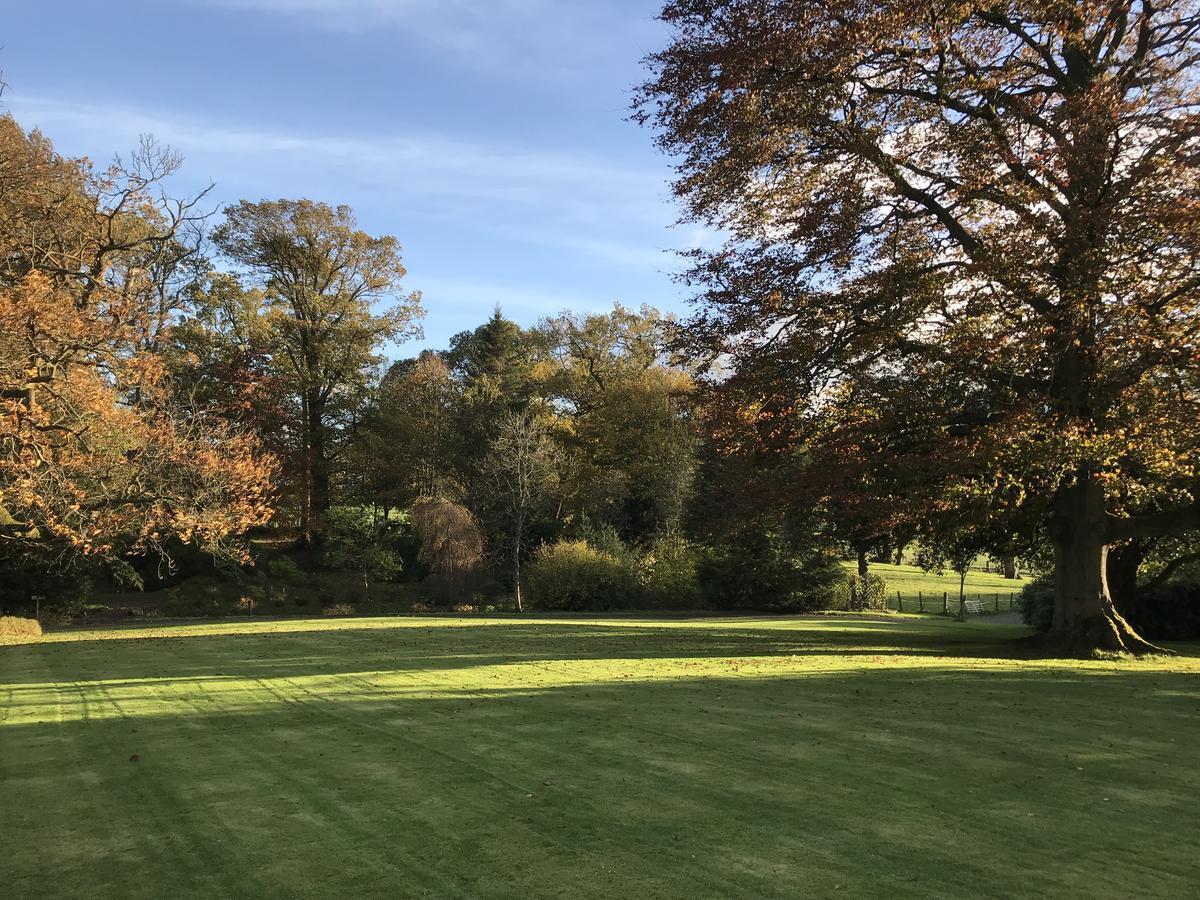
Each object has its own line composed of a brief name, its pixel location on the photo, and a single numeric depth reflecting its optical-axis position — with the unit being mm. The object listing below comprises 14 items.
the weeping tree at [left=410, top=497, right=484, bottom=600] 35594
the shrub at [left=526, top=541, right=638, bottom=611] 34469
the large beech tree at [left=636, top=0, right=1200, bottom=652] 12977
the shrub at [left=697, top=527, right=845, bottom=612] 34406
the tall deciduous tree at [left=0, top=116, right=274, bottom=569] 16797
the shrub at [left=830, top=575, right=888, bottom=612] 36131
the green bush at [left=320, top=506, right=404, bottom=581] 39469
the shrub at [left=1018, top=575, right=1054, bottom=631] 26109
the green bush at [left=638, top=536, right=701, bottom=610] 35844
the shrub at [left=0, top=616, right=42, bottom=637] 20652
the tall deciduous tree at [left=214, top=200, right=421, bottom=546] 42062
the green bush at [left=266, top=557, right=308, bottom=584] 39531
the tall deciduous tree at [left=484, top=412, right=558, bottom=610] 36906
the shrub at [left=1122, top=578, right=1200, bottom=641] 24062
